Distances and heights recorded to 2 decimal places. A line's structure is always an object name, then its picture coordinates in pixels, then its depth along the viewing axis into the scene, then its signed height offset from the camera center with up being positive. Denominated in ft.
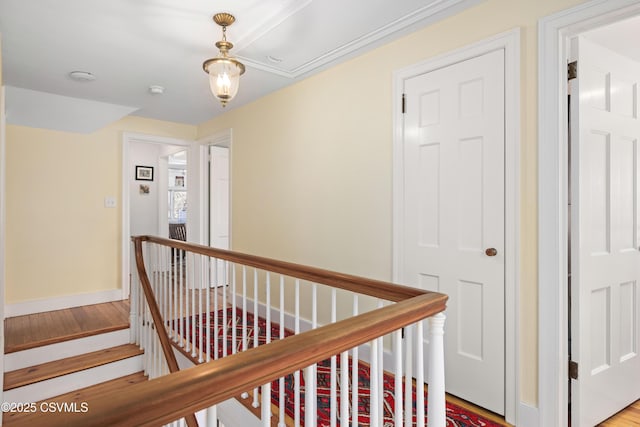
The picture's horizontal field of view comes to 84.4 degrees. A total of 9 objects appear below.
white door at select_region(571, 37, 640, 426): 5.85 -0.34
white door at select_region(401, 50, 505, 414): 6.41 +0.10
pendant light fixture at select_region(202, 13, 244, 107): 6.75 +2.75
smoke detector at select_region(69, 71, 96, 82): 9.78 +3.89
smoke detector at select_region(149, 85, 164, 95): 10.89 +3.90
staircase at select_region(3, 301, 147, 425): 8.71 -4.00
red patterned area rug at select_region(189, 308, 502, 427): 6.20 -3.63
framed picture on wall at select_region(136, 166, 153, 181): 19.11 +2.22
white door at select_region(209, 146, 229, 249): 15.88 +0.81
